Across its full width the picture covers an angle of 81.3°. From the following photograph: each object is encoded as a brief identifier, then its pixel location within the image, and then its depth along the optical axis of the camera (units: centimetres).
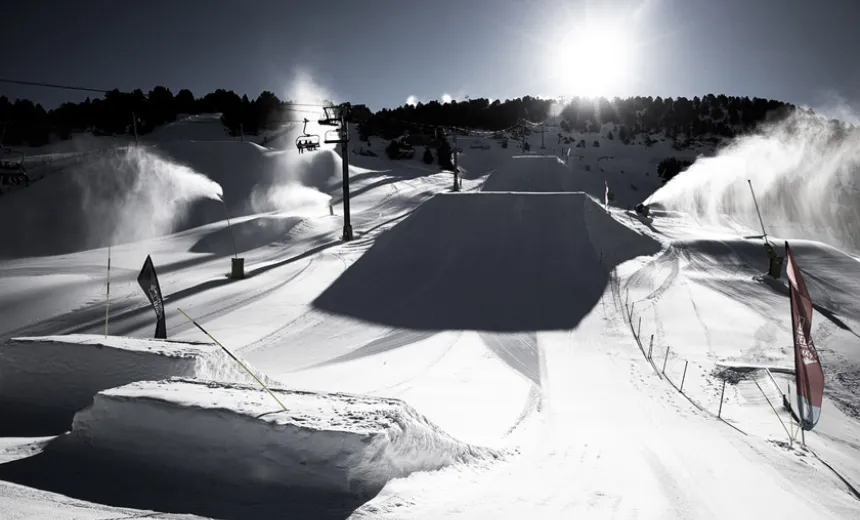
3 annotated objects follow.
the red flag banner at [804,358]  768
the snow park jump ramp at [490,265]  1538
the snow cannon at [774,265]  1916
